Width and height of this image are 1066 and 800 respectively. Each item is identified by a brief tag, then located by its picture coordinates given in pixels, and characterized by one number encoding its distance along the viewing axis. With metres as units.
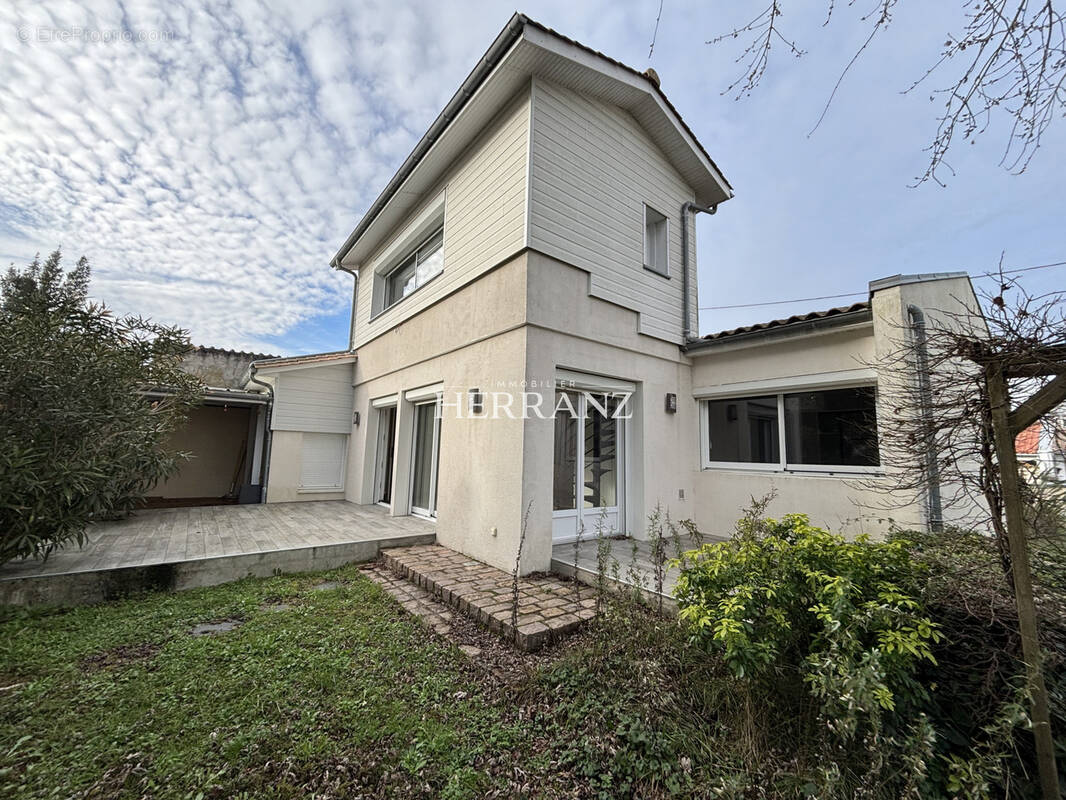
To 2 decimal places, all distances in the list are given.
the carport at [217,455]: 12.44
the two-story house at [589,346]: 5.66
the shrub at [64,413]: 4.50
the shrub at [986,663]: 1.88
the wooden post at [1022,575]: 1.78
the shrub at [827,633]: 1.83
